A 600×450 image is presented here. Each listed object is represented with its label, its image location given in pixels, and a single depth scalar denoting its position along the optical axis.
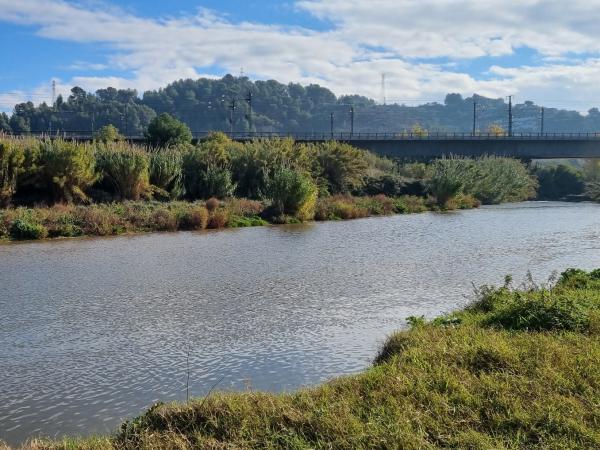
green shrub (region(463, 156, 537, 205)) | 53.75
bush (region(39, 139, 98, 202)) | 30.38
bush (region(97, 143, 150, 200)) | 32.50
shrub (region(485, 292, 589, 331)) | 9.32
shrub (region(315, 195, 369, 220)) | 36.84
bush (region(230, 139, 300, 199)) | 39.16
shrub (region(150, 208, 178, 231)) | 28.81
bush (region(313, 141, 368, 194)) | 45.59
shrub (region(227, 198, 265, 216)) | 32.84
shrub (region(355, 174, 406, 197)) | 47.53
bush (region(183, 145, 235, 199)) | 36.25
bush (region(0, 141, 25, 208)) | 28.47
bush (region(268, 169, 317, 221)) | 34.12
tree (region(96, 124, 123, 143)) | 59.78
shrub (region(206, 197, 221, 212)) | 31.31
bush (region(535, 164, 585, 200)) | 74.94
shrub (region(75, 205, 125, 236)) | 26.64
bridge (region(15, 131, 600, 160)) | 82.81
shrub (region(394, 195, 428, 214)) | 42.91
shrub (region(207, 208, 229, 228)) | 30.33
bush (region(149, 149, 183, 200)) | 34.38
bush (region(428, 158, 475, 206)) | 47.03
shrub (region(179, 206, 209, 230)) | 29.69
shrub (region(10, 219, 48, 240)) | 24.95
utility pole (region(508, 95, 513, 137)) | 108.28
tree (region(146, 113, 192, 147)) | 53.38
